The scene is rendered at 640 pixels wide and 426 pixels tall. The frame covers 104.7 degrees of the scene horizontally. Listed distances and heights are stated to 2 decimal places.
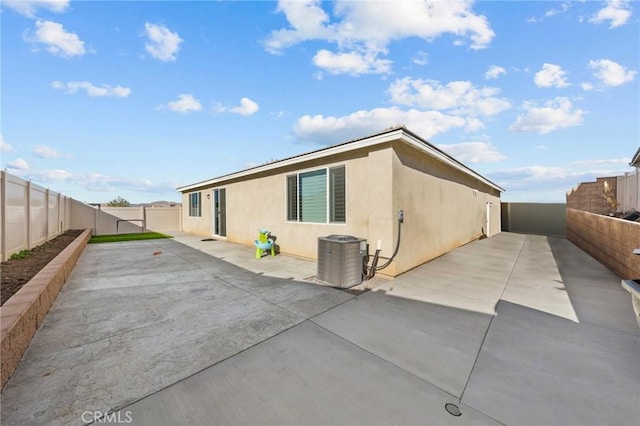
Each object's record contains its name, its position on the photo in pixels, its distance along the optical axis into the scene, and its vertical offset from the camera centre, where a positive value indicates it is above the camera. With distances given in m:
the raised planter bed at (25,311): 2.21 -1.13
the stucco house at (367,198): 5.53 +0.44
